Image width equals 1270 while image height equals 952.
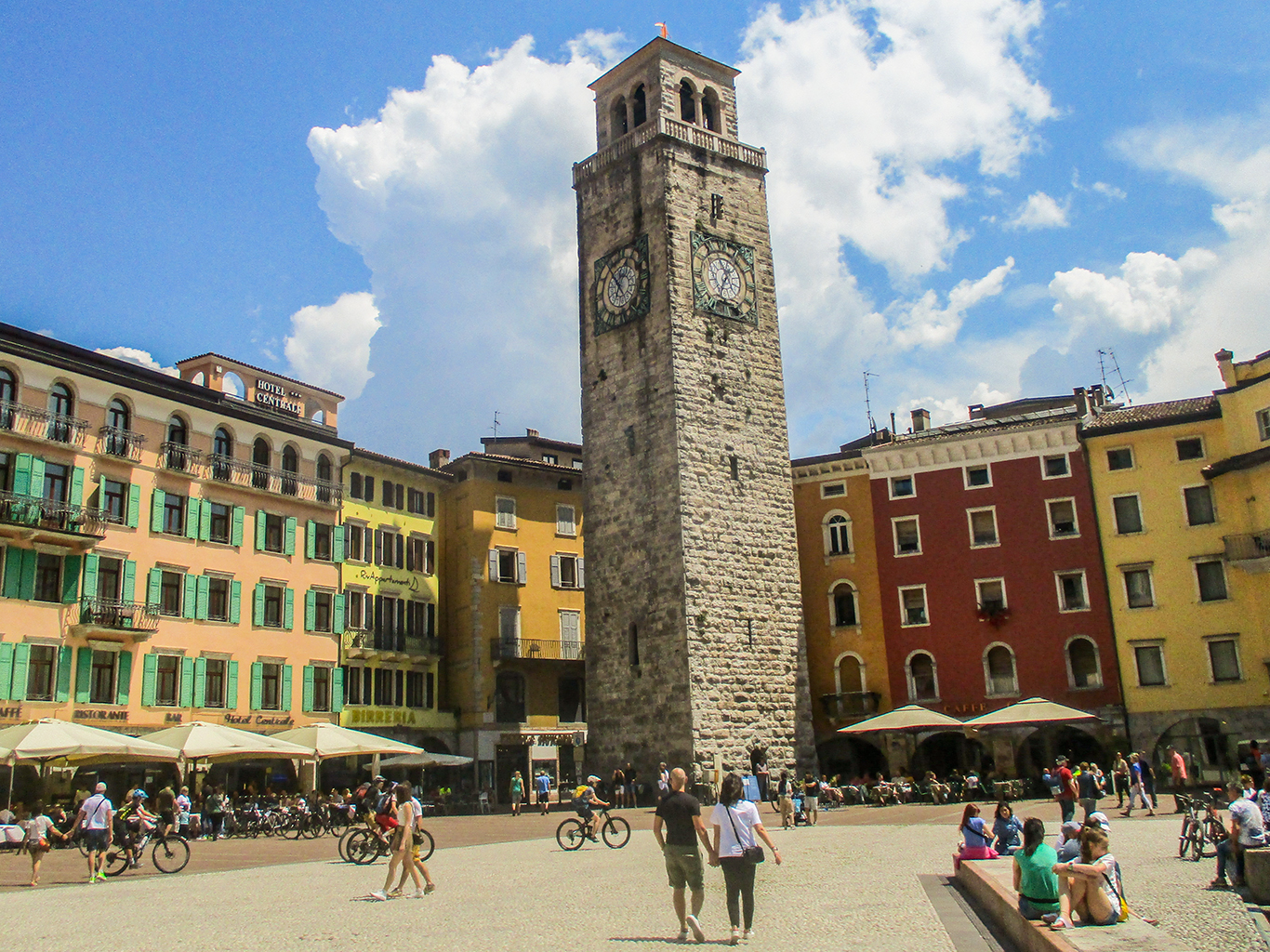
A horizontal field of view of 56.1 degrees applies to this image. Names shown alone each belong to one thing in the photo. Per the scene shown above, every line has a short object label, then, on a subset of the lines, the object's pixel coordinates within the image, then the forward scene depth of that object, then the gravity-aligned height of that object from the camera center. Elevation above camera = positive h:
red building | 35.41 +4.91
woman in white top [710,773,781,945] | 10.48 -0.82
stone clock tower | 32.94 +8.95
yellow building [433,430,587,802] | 41.47 +5.10
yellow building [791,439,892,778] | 37.97 +4.62
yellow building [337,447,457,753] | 38.66 +5.37
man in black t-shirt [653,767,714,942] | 10.80 -0.77
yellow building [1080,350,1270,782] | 33.28 +4.89
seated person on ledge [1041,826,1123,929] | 9.23 -1.14
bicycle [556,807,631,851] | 21.27 -1.30
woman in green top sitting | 9.47 -1.11
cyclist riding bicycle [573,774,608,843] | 21.42 -0.82
